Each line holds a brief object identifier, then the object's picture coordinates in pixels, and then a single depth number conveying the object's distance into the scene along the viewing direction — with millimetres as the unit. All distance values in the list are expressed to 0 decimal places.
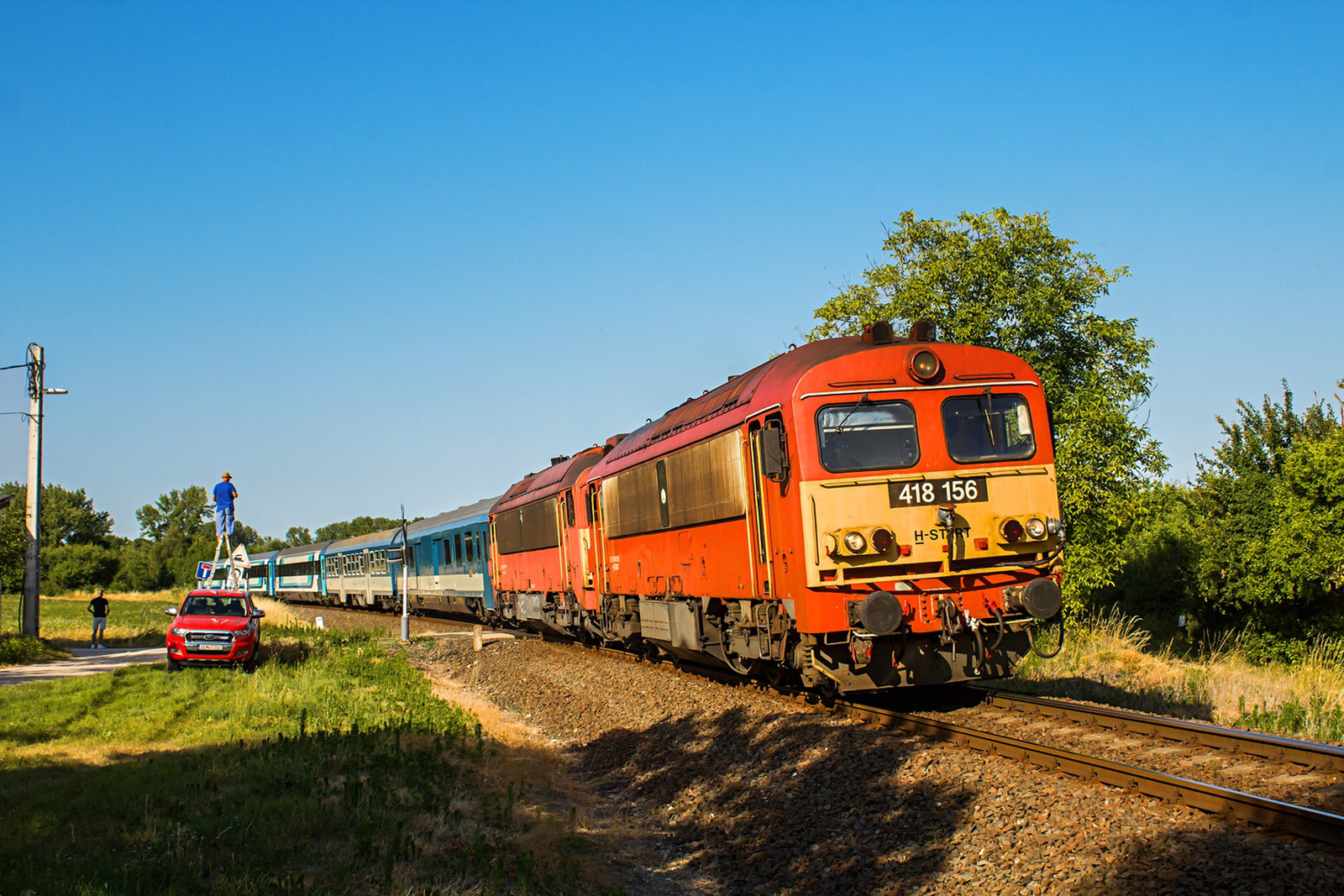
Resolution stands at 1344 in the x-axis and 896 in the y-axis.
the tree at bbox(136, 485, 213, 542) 146000
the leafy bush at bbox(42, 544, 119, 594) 89562
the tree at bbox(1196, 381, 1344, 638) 26125
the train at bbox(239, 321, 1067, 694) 9594
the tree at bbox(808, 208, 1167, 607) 22297
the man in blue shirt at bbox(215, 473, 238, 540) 24266
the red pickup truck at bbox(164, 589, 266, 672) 18359
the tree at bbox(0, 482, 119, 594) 92188
